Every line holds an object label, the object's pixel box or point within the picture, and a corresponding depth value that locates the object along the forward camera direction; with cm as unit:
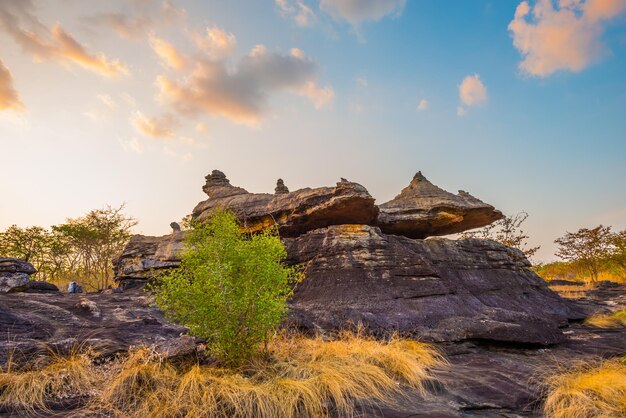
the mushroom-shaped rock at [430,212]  1717
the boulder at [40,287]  1267
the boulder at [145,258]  1762
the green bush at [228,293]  623
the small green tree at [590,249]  3269
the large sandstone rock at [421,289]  1070
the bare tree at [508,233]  3200
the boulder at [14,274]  1194
